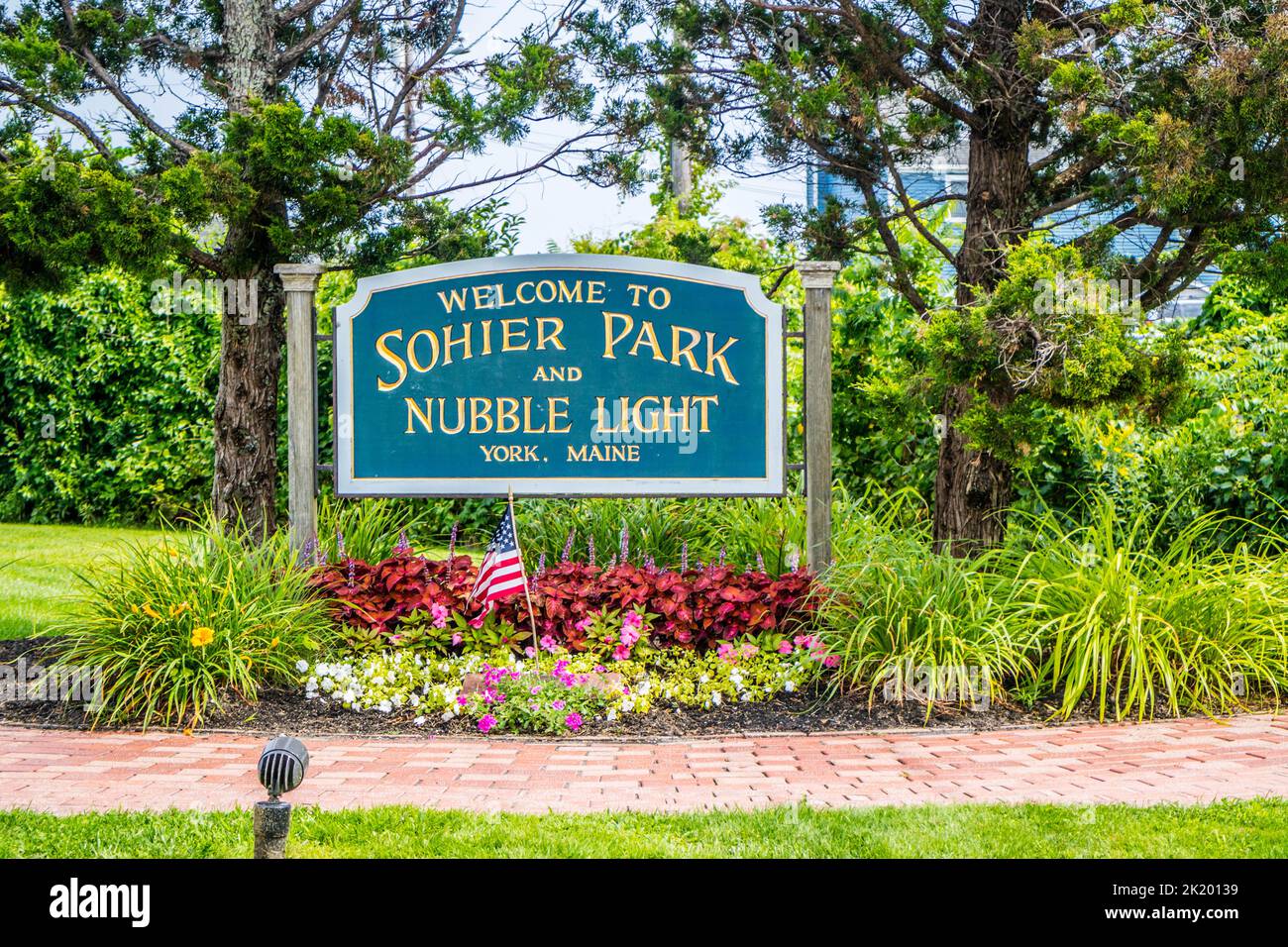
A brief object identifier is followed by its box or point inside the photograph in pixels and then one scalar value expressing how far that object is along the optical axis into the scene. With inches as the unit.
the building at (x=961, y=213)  590.7
